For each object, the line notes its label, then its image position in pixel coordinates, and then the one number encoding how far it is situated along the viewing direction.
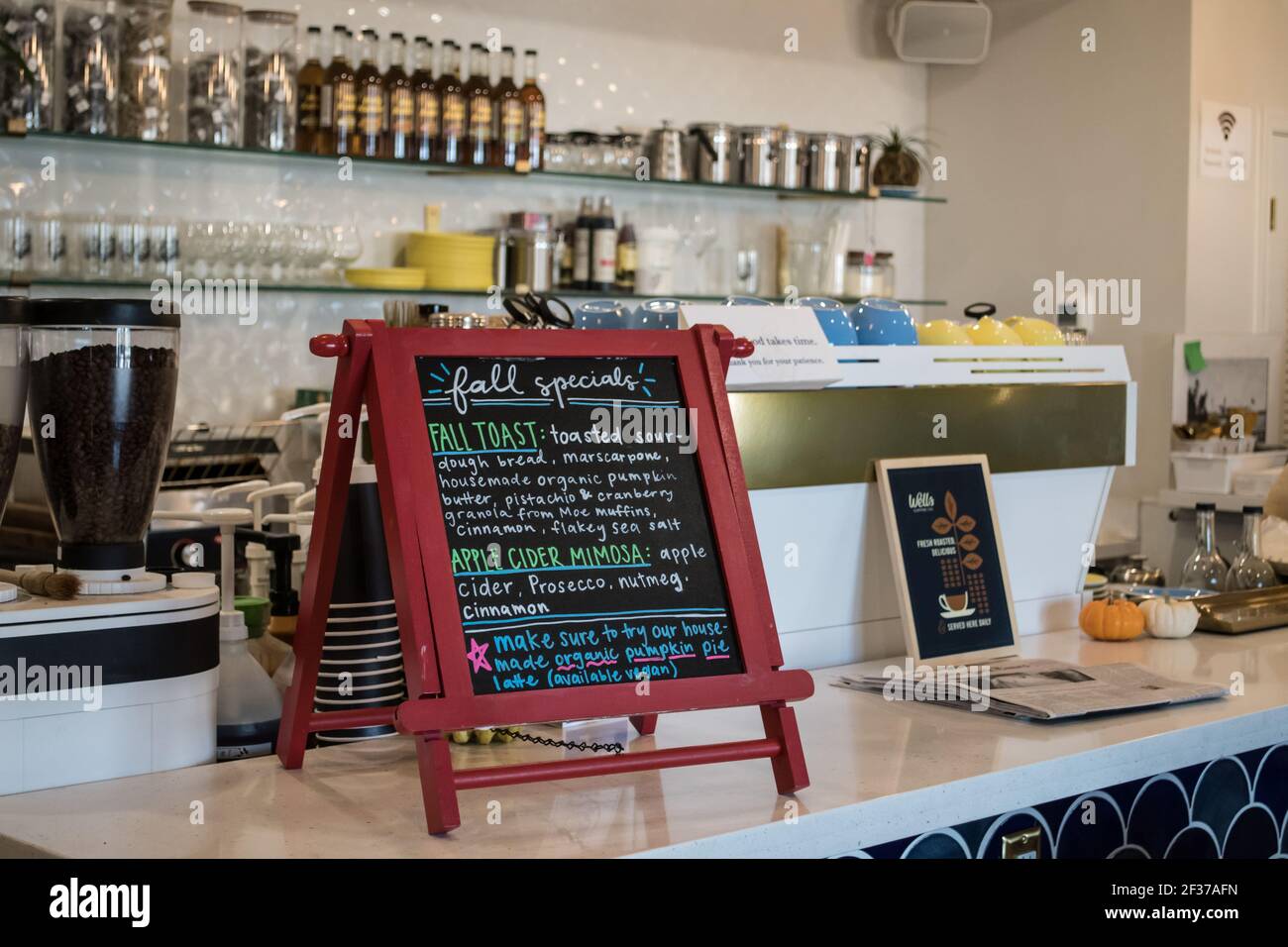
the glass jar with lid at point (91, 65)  3.99
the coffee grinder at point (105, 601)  1.54
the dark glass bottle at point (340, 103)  4.45
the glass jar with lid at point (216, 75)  4.25
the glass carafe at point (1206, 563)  2.90
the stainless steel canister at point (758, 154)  5.43
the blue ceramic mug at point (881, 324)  2.39
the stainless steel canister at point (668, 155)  5.30
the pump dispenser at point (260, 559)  2.14
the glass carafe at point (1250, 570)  2.85
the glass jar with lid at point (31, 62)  3.92
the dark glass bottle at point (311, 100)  4.44
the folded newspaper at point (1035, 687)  1.99
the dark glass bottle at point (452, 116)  4.62
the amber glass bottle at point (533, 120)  4.78
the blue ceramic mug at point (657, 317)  2.13
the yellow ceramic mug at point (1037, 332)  2.63
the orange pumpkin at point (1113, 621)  2.54
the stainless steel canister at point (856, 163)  5.66
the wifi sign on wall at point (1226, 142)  5.35
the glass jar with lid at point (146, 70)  4.07
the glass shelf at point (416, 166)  4.16
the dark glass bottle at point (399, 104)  4.54
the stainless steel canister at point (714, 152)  5.36
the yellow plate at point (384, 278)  4.54
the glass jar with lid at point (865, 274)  5.73
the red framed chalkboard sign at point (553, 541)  1.48
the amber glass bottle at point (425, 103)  4.59
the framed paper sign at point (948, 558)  2.30
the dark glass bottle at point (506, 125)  4.72
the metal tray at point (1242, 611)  2.64
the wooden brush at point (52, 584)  1.58
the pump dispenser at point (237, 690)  1.76
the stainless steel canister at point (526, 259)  4.88
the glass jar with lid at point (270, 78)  4.30
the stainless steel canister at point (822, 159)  5.58
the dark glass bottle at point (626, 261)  5.14
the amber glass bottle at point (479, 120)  4.66
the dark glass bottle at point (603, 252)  5.04
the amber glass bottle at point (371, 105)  4.49
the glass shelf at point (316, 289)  4.02
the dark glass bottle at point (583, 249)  5.05
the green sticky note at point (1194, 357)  5.25
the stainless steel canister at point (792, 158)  5.49
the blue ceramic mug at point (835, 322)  2.29
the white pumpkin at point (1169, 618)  2.59
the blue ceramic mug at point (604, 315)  2.16
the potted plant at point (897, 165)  5.87
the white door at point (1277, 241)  5.65
